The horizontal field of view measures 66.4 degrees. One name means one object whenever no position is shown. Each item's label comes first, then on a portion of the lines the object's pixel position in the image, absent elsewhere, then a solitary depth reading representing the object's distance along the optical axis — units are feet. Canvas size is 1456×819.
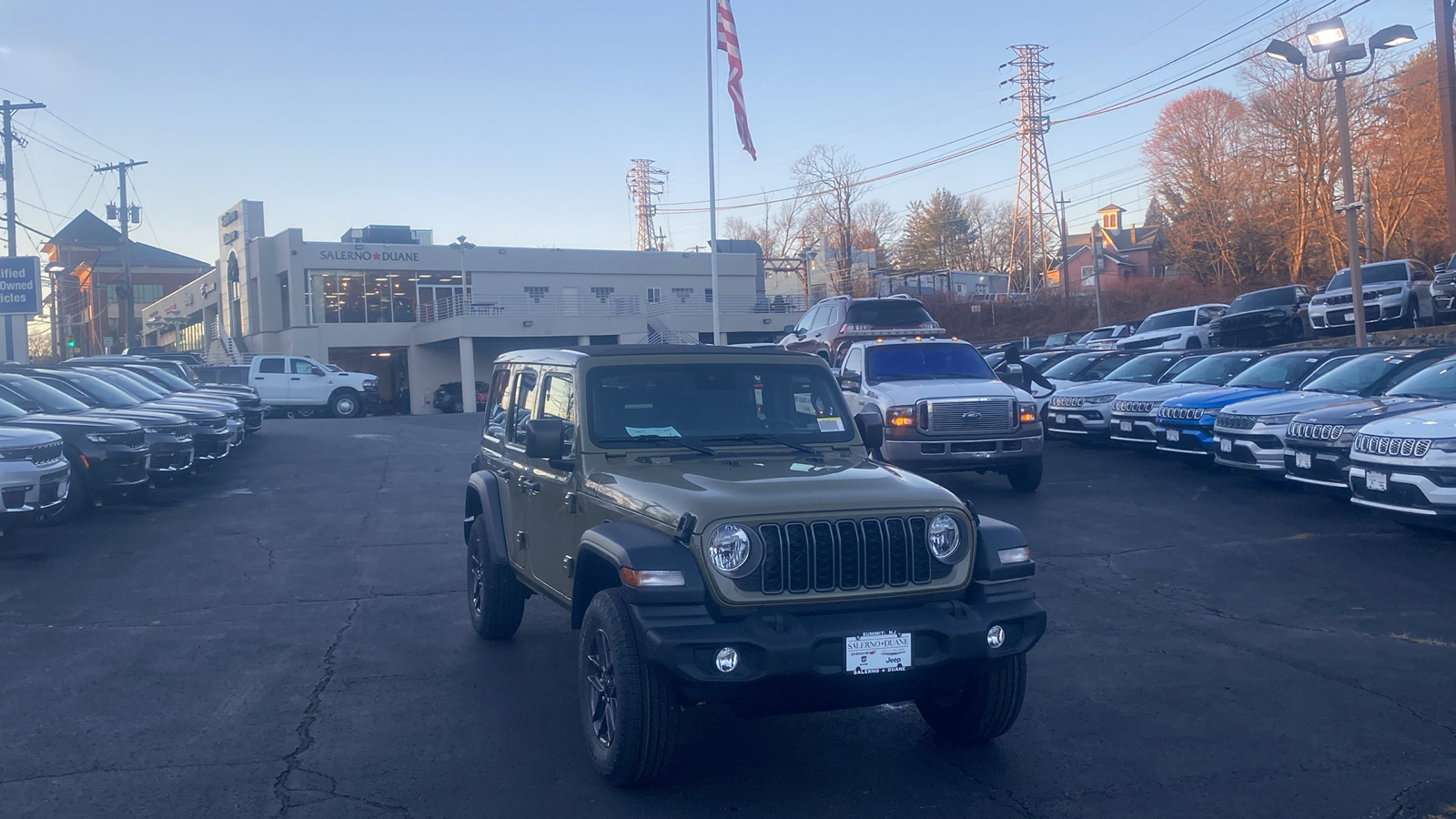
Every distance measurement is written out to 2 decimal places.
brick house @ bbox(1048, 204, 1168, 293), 232.73
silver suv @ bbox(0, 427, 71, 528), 33.83
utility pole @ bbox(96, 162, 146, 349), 144.66
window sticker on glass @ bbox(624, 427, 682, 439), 19.10
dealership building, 160.97
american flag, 80.18
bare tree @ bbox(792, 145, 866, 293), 214.07
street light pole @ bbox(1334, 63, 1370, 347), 62.18
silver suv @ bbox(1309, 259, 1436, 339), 83.41
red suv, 60.59
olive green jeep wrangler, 14.53
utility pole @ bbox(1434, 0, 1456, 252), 81.76
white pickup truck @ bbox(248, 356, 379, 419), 109.60
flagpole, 89.97
